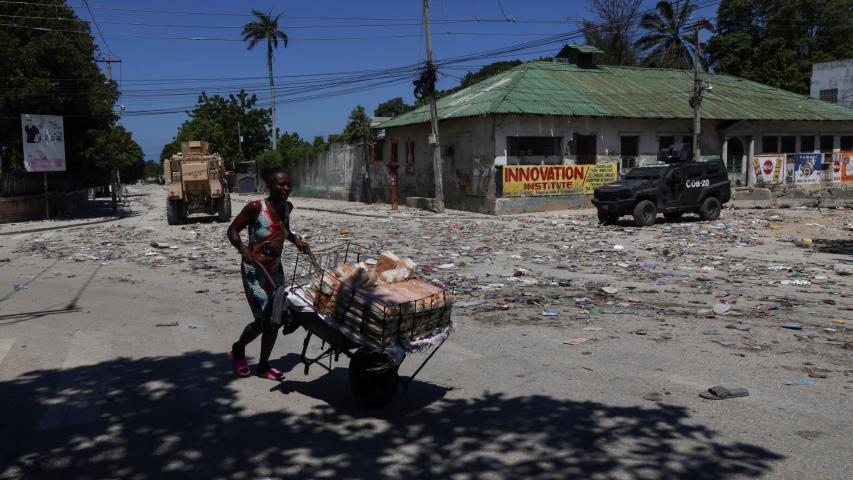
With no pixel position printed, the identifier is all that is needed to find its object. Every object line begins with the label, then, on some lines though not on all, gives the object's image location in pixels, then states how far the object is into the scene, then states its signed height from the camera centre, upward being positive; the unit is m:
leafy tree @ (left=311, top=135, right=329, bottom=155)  40.79 +2.14
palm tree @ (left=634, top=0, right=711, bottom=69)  42.75 +8.90
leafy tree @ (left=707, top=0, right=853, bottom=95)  47.12 +9.68
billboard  23.94 +1.44
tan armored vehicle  21.86 -0.18
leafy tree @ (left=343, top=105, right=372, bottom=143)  47.43 +3.83
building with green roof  25.73 +2.14
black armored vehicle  17.84 -0.45
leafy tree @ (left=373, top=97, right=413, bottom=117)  81.53 +8.49
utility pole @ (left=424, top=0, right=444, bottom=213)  24.80 +1.01
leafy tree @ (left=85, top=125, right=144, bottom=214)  26.52 +1.25
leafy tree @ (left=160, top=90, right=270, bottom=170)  63.59 +5.26
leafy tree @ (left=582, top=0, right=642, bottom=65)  50.25 +10.54
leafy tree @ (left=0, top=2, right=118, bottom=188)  23.67 +3.60
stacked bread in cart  4.25 -0.78
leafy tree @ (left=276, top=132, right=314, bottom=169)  43.11 +1.77
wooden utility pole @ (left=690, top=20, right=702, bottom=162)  26.55 +2.85
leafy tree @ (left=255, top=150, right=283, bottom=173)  47.44 +1.54
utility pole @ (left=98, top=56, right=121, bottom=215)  36.47 +6.22
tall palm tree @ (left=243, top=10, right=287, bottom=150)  57.66 +12.58
